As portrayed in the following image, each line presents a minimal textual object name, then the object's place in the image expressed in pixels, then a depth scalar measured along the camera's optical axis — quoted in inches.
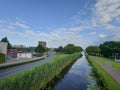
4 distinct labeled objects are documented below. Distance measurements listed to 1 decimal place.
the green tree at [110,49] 1835.2
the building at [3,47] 1002.6
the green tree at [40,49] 2686.5
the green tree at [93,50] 3130.4
